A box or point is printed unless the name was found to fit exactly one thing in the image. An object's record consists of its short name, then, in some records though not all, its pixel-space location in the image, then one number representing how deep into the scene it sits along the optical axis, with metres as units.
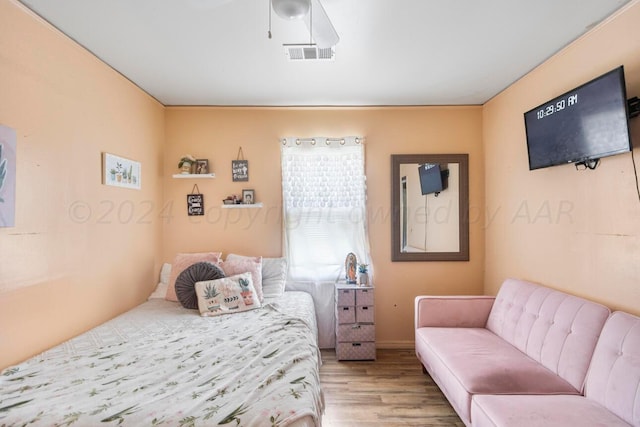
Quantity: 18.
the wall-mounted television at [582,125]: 1.70
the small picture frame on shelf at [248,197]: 3.42
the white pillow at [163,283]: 3.08
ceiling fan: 1.52
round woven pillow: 2.68
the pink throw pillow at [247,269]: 2.89
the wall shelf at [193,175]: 3.29
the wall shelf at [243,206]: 3.34
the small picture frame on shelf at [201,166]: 3.38
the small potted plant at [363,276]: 3.20
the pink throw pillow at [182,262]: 2.93
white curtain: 3.43
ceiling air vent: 1.91
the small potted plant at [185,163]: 3.33
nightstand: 3.10
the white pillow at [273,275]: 3.06
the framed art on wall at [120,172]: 2.50
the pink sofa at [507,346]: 1.78
